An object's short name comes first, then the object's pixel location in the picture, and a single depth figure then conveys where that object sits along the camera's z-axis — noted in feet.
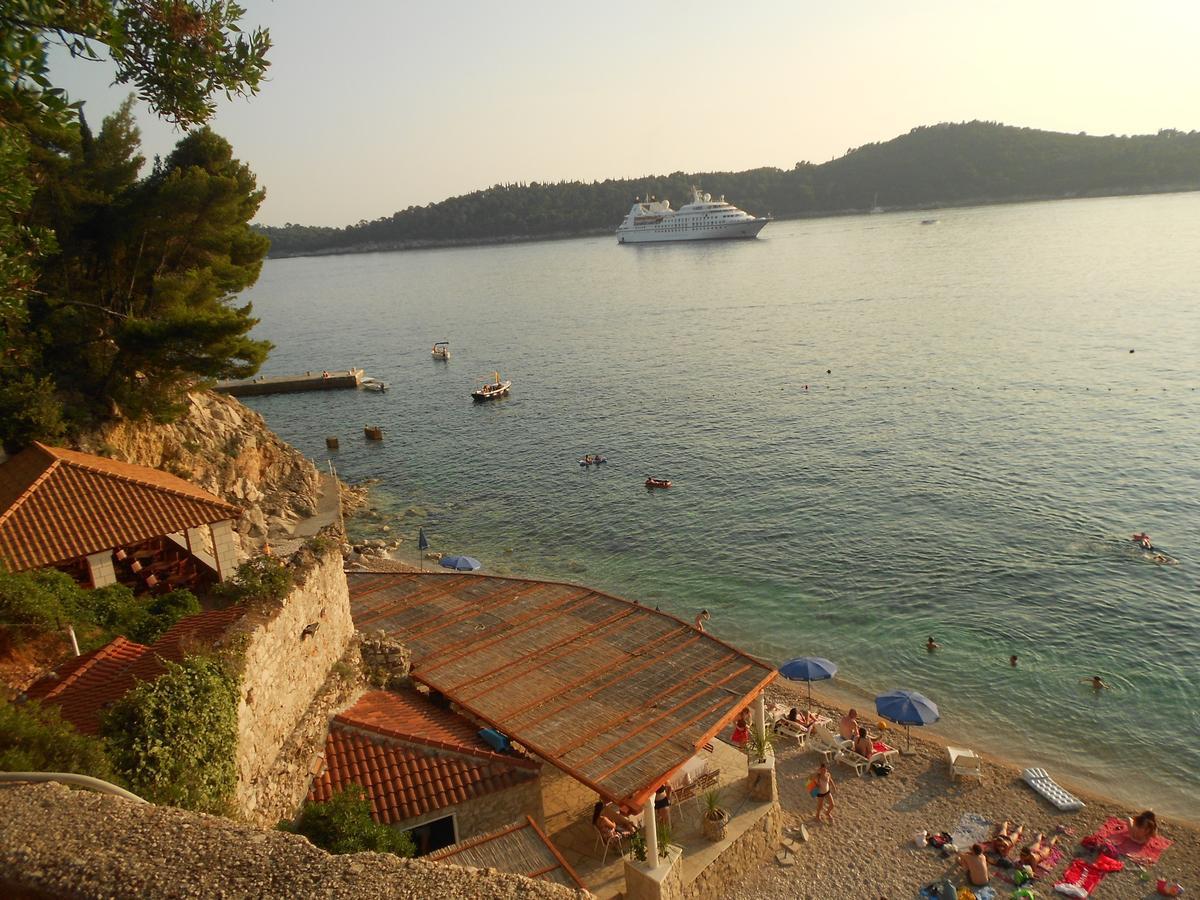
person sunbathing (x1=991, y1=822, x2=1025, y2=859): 51.06
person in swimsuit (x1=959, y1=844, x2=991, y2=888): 48.37
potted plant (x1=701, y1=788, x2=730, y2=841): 43.86
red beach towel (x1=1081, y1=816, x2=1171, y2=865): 51.06
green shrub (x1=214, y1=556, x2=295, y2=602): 39.78
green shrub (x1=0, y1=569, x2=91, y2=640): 41.06
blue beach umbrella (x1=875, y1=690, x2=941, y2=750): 61.72
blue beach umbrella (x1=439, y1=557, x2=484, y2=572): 93.25
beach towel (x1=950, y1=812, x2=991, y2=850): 52.60
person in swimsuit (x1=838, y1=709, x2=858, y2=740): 63.93
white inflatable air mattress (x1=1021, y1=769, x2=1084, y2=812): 55.93
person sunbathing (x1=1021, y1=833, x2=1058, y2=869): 50.26
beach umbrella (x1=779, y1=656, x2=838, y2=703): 67.82
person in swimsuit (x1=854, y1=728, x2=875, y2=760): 61.88
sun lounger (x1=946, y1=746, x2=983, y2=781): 59.11
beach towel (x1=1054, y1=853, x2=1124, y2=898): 47.96
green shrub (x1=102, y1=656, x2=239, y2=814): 28.48
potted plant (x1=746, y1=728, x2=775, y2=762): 46.70
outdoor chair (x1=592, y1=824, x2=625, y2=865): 43.09
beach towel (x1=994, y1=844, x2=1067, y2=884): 49.21
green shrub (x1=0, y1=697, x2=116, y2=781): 24.53
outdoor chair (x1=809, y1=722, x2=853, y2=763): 62.23
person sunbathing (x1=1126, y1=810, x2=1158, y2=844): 52.16
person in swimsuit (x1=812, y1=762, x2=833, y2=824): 54.70
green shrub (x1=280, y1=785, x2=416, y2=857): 34.37
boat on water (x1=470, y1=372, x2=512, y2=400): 192.34
